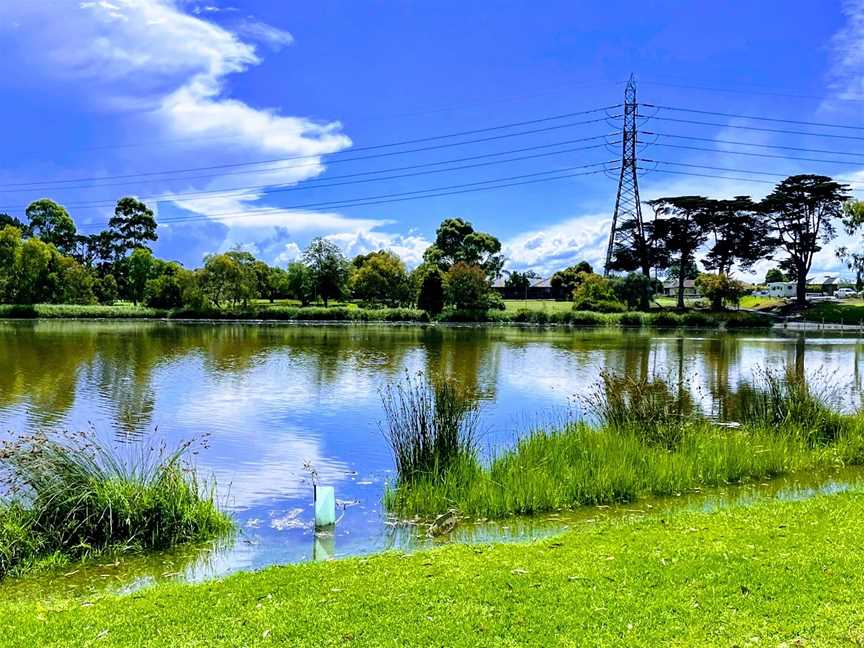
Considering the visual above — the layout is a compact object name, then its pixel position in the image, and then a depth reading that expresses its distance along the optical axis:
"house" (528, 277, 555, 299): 86.62
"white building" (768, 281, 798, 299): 83.31
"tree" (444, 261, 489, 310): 55.00
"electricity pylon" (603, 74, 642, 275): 60.16
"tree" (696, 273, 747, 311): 60.28
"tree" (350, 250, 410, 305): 62.00
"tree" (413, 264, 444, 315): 55.44
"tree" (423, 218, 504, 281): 76.75
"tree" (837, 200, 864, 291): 42.44
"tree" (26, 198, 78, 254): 72.81
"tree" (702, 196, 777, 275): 63.44
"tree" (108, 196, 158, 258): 76.00
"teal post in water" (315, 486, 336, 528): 7.04
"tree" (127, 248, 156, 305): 66.00
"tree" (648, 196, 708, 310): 64.44
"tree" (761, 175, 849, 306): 59.66
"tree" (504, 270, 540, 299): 86.44
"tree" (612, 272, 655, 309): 58.34
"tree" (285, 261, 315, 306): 68.38
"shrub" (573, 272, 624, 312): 56.53
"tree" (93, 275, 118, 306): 68.19
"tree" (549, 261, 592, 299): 82.56
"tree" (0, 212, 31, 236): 73.75
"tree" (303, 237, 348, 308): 66.88
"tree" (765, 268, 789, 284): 109.94
